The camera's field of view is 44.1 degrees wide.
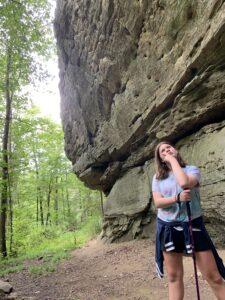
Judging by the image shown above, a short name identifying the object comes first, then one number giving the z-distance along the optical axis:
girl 2.82
